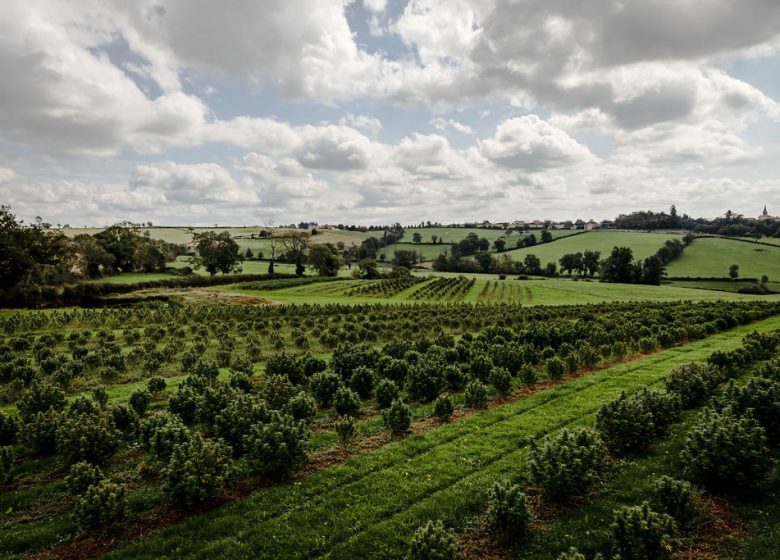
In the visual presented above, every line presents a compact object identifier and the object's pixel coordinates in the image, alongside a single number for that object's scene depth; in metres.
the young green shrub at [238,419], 13.84
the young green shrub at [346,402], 17.08
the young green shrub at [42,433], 14.05
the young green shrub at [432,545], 8.44
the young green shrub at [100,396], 18.25
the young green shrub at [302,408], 15.83
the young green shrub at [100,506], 9.78
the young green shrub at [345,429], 14.03
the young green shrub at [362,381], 20.06
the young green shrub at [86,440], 12.91
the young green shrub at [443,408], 16.27
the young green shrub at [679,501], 9.80
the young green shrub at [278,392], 17.30
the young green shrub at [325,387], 18.84
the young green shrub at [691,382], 17.17
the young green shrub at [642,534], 8.55
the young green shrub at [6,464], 12.00
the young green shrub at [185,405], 16.69
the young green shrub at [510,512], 9.41
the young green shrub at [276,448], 11.89
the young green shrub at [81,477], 10.90
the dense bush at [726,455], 10.71
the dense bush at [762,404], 13.39
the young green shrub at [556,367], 21.45
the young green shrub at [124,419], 15.60
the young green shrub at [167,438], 12.58
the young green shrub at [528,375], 20.44
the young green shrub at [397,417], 14.88
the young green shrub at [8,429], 14.65
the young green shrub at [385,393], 18.11
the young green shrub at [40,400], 16.77
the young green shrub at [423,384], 19.36
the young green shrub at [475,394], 17.67
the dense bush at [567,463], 10.55
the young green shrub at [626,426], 13.16
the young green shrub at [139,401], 17.59
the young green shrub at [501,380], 18.98
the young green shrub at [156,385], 19.83
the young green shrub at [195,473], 10.48
